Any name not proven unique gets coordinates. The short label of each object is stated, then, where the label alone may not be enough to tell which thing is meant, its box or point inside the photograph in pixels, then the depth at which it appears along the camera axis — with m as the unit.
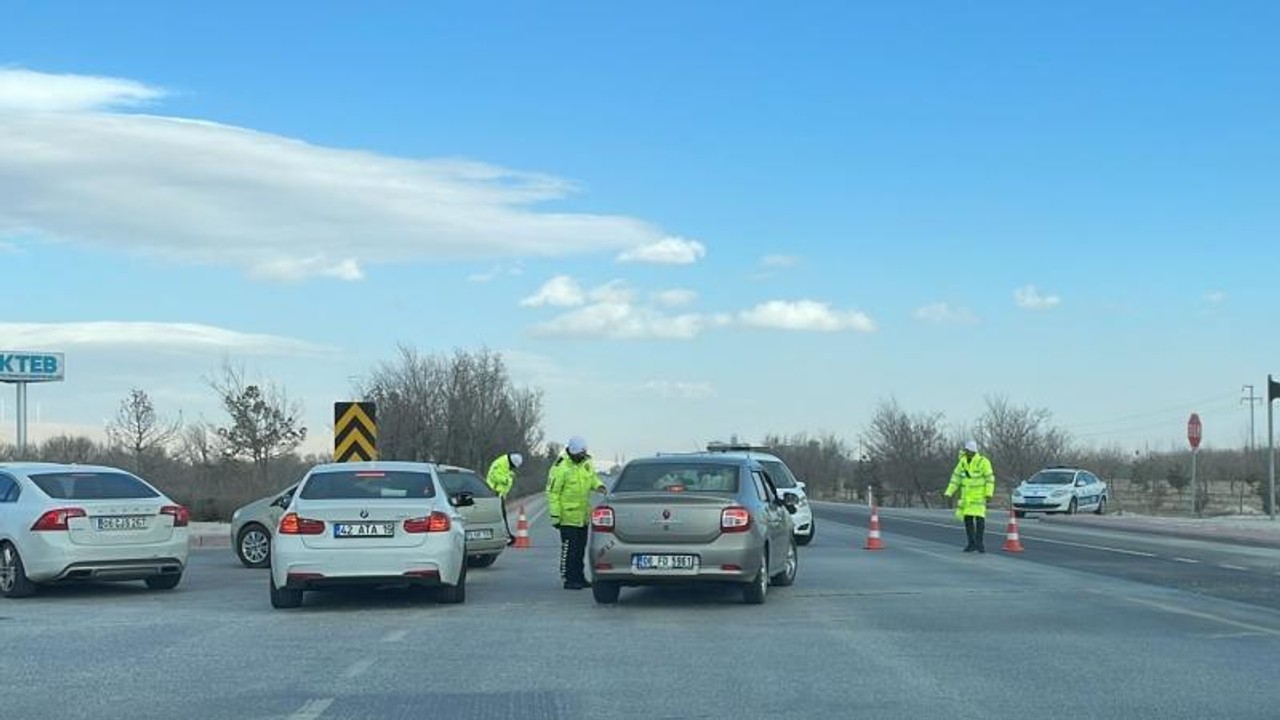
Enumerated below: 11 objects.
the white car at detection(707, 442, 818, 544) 24.59
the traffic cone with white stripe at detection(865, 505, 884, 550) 24.70
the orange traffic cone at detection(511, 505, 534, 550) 26.80
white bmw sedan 13.85
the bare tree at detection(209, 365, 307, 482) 47.94
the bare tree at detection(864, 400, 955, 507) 91.06
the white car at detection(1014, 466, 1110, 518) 45.97
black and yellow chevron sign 25.97
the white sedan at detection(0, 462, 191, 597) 15.42
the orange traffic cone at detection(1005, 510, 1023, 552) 24.52
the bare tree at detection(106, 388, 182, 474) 53.22
